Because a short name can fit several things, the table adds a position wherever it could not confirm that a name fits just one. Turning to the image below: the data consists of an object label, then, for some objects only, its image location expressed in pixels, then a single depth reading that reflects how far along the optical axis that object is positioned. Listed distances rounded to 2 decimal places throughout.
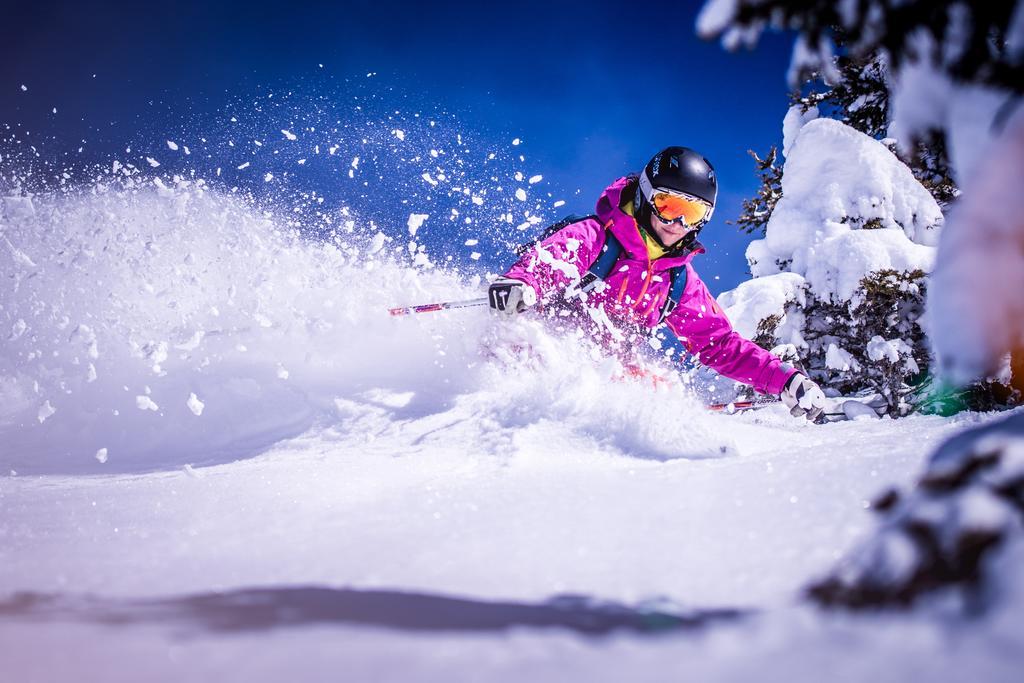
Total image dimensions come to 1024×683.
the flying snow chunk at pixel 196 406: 4.37
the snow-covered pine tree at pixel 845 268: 7.29
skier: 5.12
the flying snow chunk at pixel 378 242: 6.12
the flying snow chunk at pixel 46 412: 4.85
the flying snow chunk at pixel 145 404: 4.23
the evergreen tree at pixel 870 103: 8.00
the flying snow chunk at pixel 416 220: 5.36
